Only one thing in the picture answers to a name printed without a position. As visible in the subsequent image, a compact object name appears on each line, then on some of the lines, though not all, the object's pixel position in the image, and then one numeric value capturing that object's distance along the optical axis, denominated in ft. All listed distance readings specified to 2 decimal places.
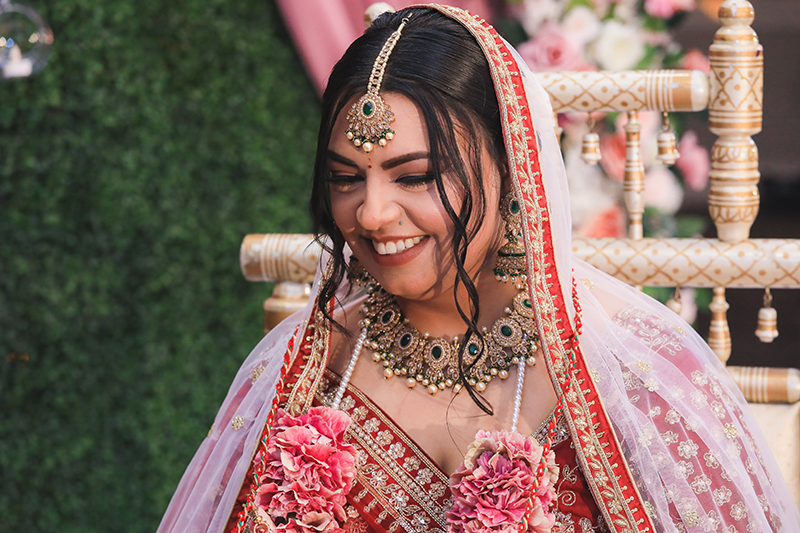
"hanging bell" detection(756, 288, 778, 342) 6.12
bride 4.25
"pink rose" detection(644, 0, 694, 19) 8.98
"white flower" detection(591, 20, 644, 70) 9.00
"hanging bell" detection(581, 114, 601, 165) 6.47
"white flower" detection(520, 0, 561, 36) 9.06
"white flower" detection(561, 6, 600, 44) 8.95
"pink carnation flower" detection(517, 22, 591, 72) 8.93
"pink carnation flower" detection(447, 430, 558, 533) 4.15
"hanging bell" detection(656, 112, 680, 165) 6.23
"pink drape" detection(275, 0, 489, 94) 9.69
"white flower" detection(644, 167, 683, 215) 9.18
